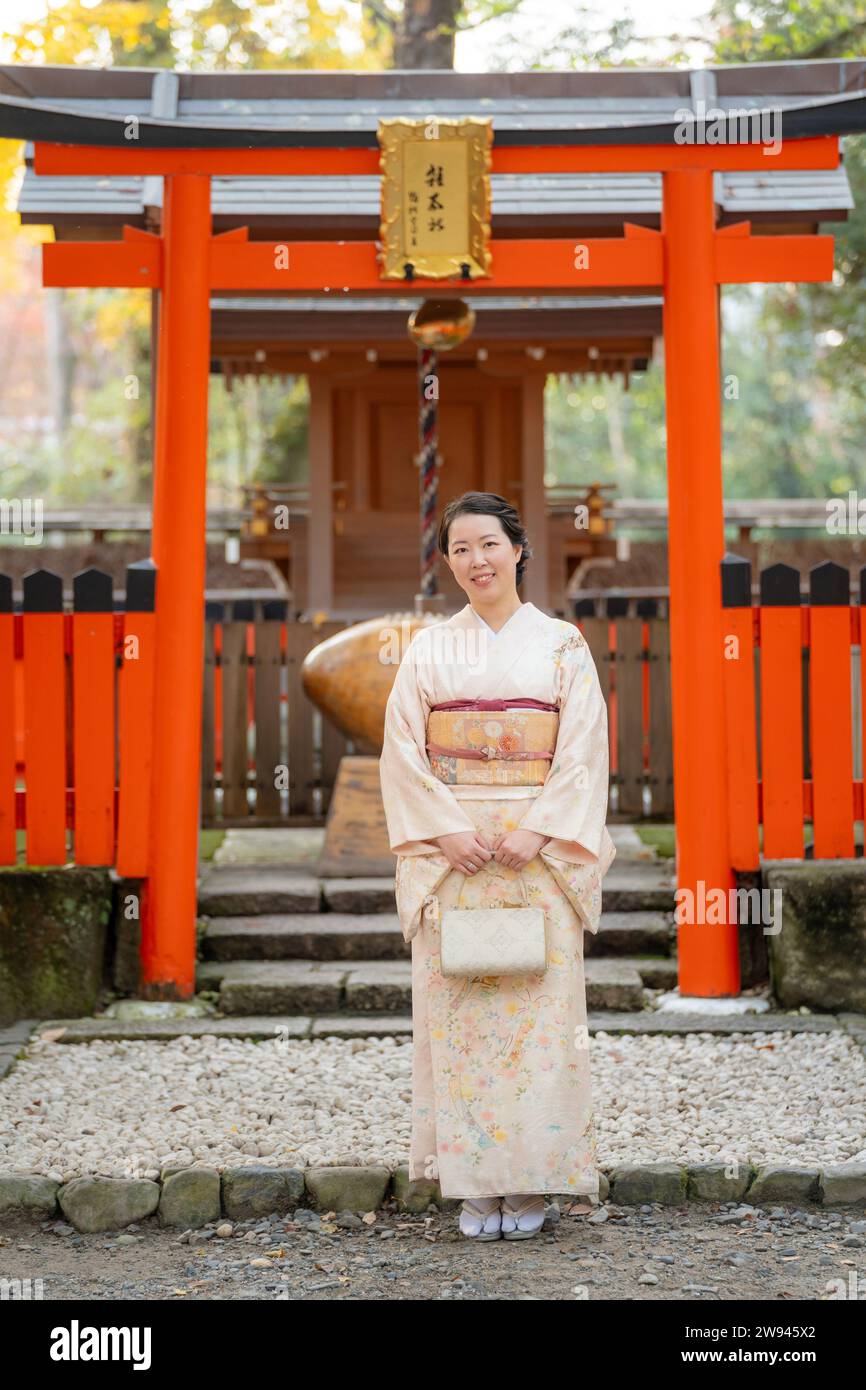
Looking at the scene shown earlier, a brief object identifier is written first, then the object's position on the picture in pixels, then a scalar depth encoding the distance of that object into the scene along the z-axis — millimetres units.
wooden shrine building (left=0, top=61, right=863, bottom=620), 6824
